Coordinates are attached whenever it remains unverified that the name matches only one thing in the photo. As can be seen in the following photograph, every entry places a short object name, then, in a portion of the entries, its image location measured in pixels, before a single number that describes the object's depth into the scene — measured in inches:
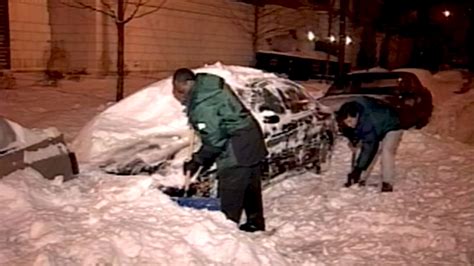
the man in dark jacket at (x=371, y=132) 332.8
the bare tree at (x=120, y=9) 534.9
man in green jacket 220.4
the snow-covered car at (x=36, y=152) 240.5
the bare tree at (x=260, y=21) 992.2
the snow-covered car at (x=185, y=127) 273.7
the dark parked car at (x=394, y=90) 552.1
